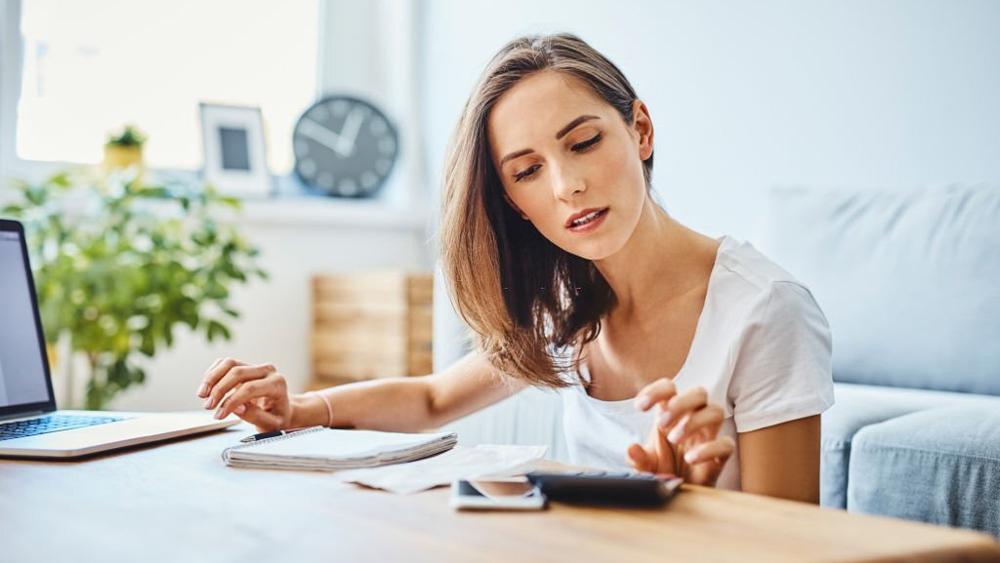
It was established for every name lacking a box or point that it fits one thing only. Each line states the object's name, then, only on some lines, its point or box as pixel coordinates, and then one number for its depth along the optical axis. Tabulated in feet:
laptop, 3.86
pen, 3.54
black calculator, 2.49
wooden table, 2.10
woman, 3.62
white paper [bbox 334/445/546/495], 2.81
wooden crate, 10.66
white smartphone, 2.50
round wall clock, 12.03
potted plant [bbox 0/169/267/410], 8.39
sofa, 5.01
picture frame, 11.23
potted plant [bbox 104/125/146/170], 10.14
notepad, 3.11
